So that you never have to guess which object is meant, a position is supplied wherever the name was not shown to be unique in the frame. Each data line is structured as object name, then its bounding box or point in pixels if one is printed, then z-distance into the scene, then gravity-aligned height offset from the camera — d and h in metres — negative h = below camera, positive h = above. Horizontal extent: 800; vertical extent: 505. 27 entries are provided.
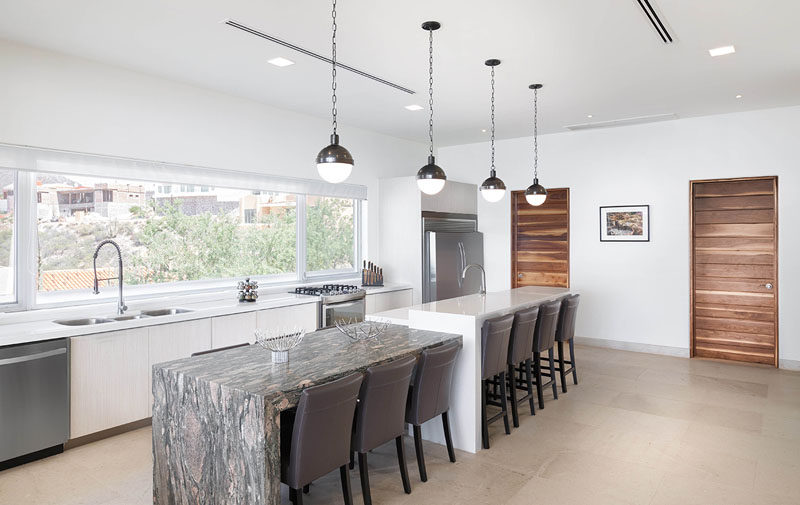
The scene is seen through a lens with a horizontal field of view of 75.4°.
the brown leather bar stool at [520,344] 4.17 -0.81
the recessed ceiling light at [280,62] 4.19 +1.52
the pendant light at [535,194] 5.19 +0.52
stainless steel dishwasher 3.33 -1.00
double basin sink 4.09 -0.57
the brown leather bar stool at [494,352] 3.72 -0.78
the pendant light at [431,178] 3.91 +0.52
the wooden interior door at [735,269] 6.06 -0.30
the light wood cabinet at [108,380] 3.69 -0.97
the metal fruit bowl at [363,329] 3.51 -0.57
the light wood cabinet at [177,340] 4.09 -0.75
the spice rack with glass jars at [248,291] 5.12 -0.43
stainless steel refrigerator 6.85 -0.14
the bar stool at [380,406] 2.71 -0.86
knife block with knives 6.88 -0.40
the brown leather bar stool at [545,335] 4.65 -0.81
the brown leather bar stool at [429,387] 3.14 -0.87
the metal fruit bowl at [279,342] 2.85 -0.54
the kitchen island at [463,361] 3.64 -0.81
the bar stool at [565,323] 5.10 -0.77
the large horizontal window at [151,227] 4.00 +0.21
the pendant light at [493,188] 4.62 +0.52
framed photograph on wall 6.67 +0.29
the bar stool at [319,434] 2.32 -0.87
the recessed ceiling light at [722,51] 3.95 +1.50
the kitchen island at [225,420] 2.27 -0.80
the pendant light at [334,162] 3.09 +0.51
